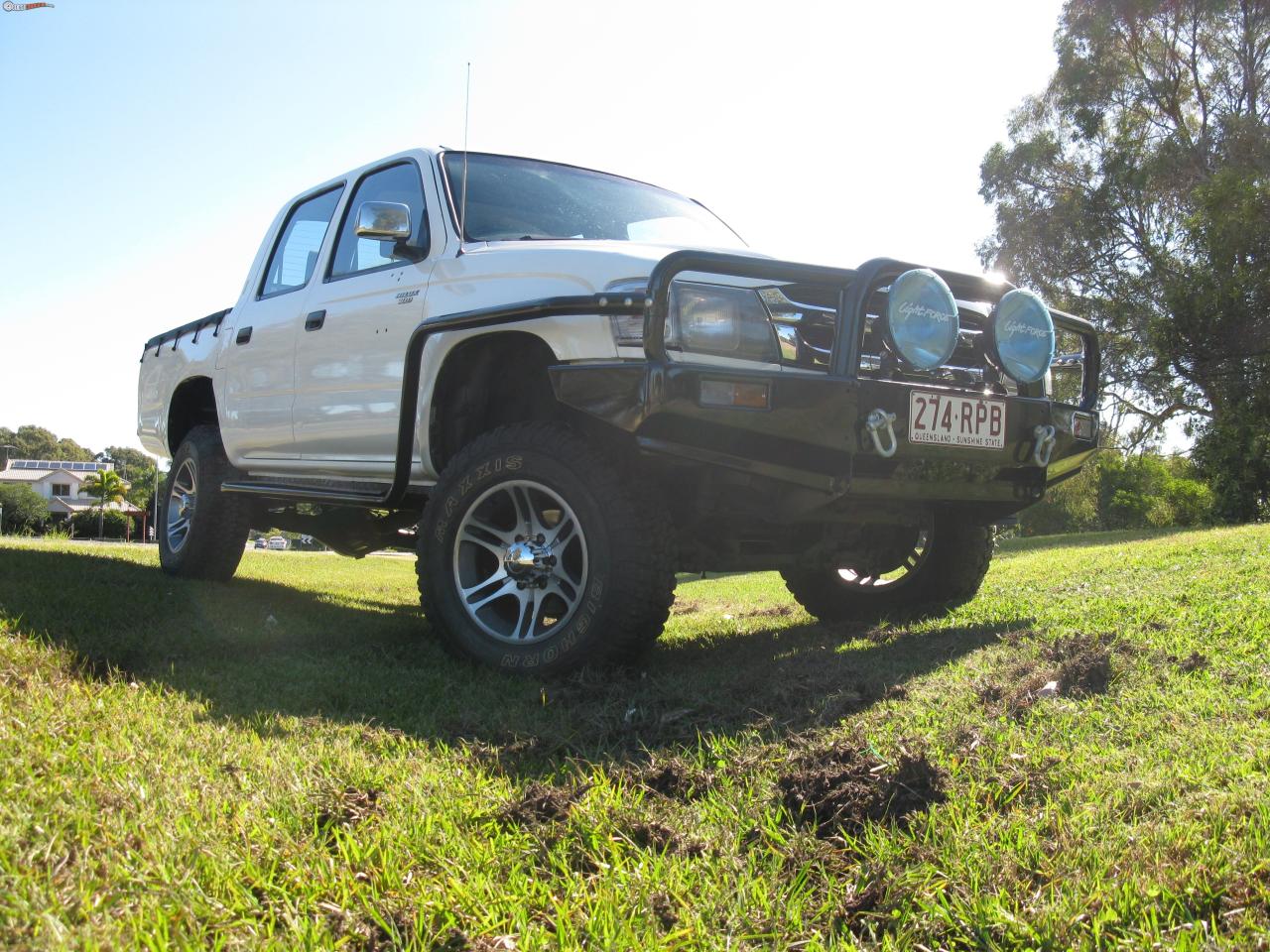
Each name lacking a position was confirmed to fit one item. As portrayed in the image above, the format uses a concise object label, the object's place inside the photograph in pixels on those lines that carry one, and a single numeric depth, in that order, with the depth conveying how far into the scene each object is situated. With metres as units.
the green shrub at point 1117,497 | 24.50
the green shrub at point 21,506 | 70.75
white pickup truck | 3.41
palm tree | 75.50
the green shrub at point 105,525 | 75.75
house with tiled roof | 115.12
